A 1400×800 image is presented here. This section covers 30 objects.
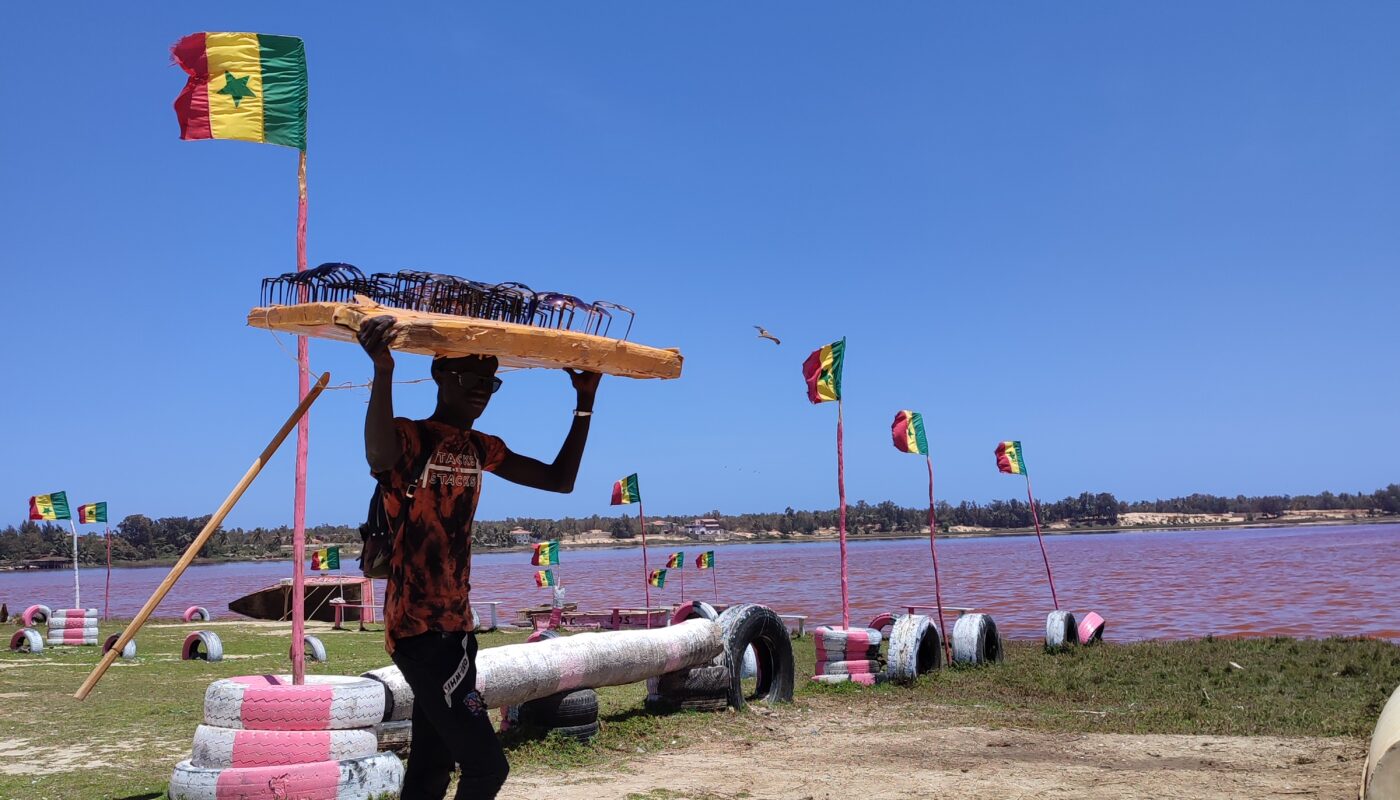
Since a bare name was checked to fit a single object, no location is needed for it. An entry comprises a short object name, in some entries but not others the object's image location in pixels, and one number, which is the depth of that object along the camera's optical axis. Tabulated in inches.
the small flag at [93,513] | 1224.8
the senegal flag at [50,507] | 1124.5
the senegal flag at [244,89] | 310.0
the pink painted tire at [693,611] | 686.6
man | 143.9
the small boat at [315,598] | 1230.9
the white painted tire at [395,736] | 275.5
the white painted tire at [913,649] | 522.6
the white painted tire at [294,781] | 237.0
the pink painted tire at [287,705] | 249.4
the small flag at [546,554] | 1279.5
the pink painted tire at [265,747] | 242.4
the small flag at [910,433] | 733.9
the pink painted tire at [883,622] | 779.8
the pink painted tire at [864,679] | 534.1
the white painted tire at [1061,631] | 696.4
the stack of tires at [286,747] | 239.0
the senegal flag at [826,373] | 635.5
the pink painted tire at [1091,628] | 743.7
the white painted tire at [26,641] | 780.0
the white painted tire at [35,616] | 1084.5
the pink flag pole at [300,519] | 286.5
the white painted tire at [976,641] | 585.9
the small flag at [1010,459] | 866.8
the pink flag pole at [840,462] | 618.5
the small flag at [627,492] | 1167.6
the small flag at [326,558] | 1345.7
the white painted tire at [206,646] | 672.4
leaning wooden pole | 216.2
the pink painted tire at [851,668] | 542.0
